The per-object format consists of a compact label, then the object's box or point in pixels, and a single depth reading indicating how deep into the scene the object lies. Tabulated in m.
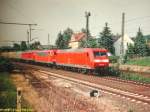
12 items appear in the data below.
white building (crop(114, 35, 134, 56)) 92.84
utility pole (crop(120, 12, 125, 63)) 39.56
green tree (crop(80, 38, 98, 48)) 64.86
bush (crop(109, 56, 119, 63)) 53.69
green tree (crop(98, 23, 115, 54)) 69.12
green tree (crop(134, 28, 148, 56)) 62.57
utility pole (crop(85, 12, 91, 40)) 40.60
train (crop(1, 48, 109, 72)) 30.23
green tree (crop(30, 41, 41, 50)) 94.25
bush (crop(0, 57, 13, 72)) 32.50
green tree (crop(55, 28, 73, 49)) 99.89
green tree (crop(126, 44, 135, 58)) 61.35
